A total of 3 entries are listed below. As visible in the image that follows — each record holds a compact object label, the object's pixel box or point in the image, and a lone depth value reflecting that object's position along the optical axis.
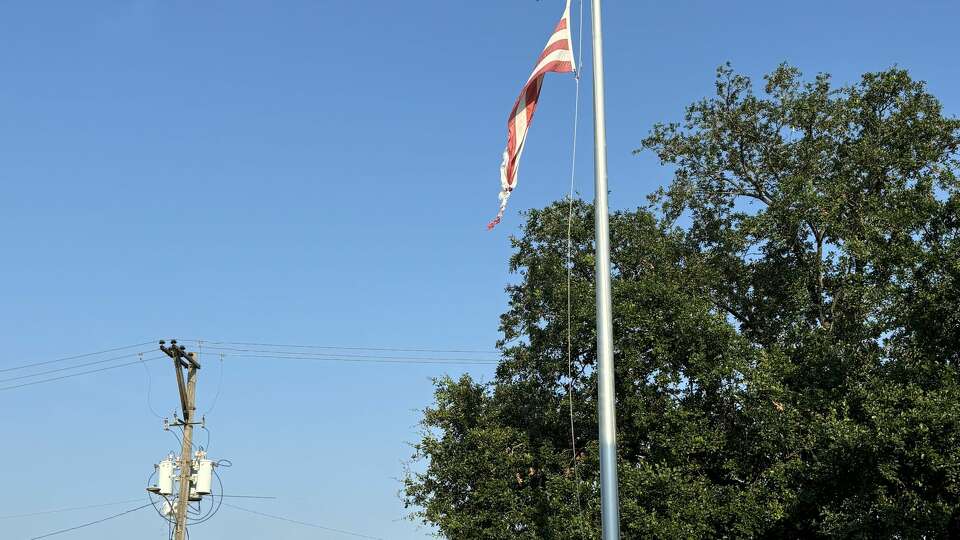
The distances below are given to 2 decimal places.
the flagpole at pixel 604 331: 9.77
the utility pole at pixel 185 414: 28.12
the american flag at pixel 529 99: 13.37
